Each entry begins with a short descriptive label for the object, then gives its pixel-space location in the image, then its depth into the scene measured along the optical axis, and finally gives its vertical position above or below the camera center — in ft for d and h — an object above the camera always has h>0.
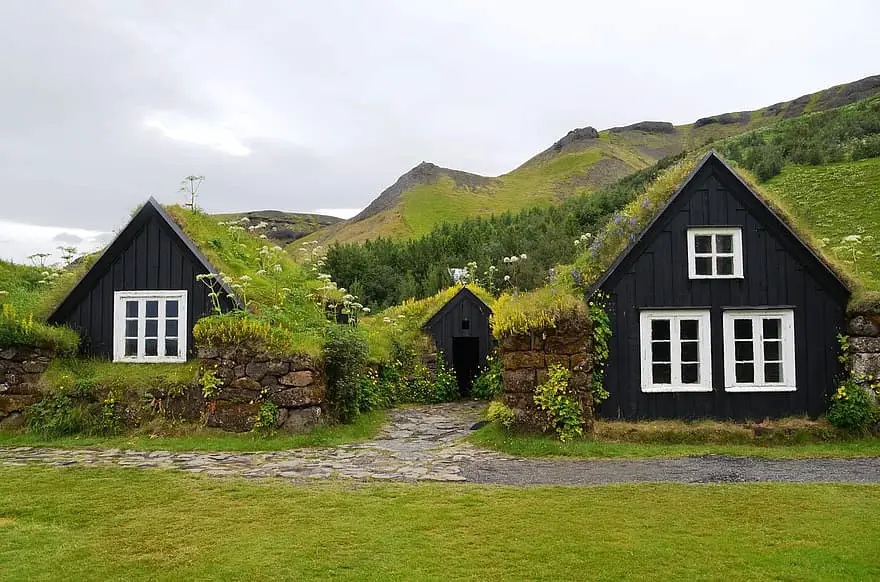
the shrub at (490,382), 66.18 -6.70
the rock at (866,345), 44.88 -1.78
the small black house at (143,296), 53.93 +1.57
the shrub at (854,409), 44.50 -5.88
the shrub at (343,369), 50.70 -3.98
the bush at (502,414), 45.88 -6.50
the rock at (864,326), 44.91 -0.56
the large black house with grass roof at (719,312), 46.42 +0.34
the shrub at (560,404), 44.42 -5.63
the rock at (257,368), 47.55 -3.55
